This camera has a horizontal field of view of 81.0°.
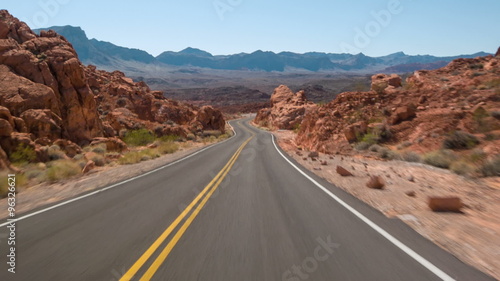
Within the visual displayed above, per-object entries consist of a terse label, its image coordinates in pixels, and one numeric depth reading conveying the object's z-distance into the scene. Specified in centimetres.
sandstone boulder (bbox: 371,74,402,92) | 2820
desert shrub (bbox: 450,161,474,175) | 977
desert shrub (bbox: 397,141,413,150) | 1599
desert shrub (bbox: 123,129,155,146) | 2702
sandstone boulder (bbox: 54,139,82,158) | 1659
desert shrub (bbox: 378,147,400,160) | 1468
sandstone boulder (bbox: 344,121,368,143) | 1994
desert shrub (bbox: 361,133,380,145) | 1807
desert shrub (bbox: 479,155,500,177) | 905
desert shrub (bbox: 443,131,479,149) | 1266
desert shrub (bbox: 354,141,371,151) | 1795
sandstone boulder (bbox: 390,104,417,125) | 1870
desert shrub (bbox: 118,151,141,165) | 1688
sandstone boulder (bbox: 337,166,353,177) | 1137
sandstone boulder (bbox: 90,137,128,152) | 2111
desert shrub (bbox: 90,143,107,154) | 1919
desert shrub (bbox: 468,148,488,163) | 1041
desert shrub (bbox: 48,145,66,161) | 1478
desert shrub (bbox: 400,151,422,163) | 1306
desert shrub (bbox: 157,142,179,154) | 2325
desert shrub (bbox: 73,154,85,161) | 1589
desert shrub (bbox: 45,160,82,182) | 1152
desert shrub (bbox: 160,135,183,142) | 3149
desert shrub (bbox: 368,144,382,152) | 1661
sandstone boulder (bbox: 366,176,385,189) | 890
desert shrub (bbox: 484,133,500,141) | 1228
